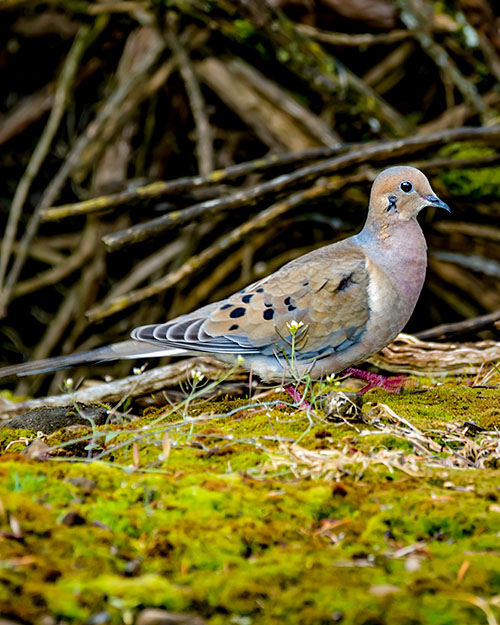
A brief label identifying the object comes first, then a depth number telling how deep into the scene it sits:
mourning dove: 7.35
